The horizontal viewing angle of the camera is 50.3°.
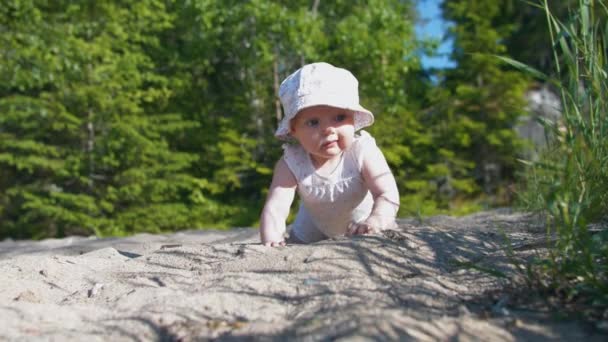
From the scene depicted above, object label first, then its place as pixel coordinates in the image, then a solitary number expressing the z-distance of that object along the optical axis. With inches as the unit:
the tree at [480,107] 418.3
